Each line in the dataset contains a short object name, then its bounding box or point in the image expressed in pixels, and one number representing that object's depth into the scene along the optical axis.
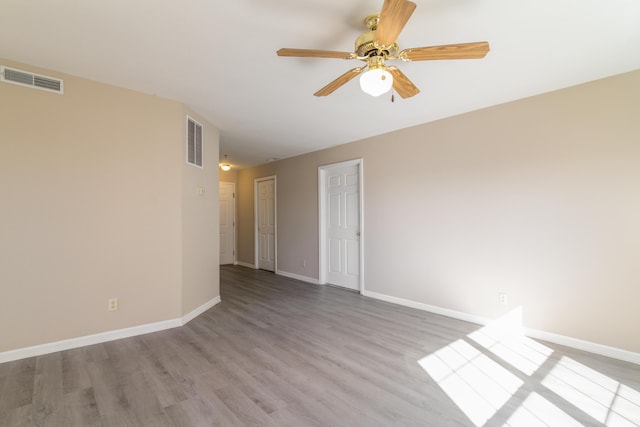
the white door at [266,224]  6.33
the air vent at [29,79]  2.35
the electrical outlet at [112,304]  2.79
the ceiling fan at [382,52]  1.55
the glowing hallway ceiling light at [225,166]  6.24
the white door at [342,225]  4.72
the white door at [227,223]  7.15
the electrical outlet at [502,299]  3.08
